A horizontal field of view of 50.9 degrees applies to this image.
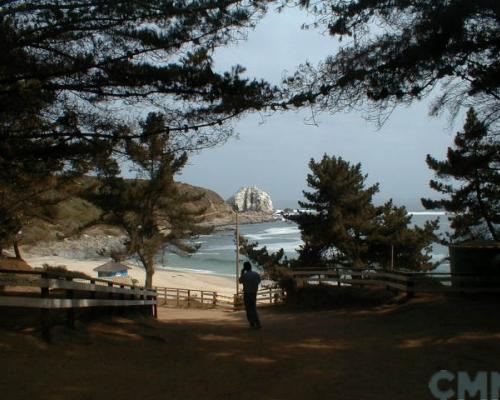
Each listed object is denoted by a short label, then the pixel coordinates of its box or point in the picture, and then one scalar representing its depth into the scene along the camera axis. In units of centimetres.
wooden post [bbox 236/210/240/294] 3044
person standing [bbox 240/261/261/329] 1029
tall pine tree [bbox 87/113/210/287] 2881
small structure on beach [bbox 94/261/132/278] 3522
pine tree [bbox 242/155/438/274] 2622
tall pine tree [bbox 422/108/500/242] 1488
